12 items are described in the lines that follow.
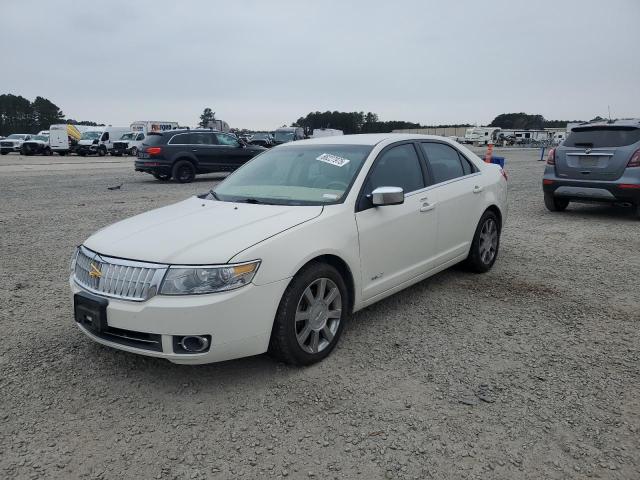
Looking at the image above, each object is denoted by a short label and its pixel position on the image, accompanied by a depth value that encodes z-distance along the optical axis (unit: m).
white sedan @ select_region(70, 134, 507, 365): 2.97
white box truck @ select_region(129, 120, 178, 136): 44.34
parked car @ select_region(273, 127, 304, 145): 33.56
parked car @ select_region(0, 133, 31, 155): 39.38
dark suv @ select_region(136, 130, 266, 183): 15.96
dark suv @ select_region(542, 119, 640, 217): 8.26
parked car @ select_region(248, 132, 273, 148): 32.38
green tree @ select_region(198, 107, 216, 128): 130.80
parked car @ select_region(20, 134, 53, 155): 38.03
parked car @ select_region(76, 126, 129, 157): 38.19
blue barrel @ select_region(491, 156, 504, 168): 11.43
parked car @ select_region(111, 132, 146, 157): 37.59
